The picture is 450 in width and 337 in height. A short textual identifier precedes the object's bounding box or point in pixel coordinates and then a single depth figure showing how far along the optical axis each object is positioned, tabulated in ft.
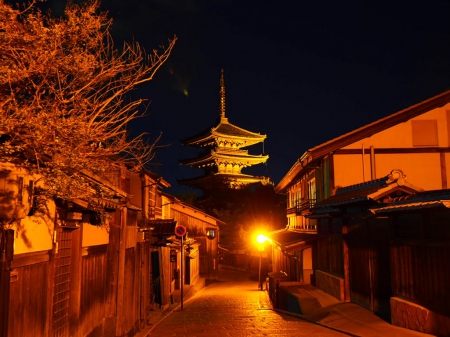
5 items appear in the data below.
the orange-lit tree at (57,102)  22.43
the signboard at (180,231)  61.67
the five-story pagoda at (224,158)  193.77
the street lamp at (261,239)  107.66
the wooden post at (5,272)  18.42
